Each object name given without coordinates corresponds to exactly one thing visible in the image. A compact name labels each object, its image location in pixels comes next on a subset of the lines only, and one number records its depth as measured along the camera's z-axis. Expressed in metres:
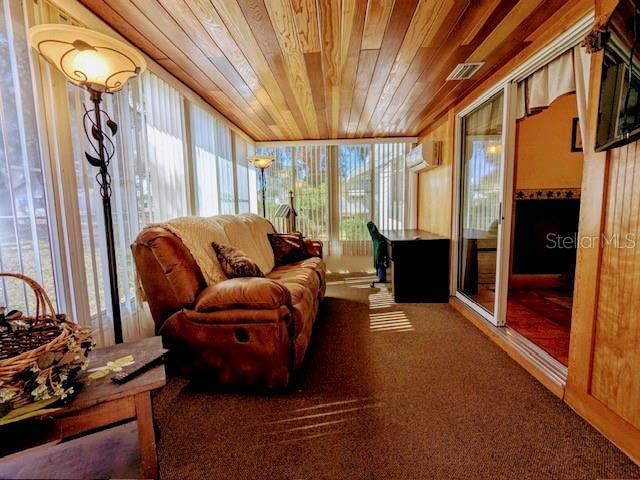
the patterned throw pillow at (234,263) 2.05
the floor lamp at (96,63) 1.16
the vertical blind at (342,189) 4.87
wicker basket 0.77
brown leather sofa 1.68
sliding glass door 2.48
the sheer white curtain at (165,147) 2.22
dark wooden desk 3.33
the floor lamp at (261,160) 4.04
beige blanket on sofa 1.94
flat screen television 1.13
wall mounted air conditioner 3.62
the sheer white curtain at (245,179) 4.25
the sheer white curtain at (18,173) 1.28
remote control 0.97
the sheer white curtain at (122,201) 1.67
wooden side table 0.84
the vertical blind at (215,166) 3.01
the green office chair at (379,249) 3.74
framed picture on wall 3.37
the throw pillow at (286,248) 3.42
